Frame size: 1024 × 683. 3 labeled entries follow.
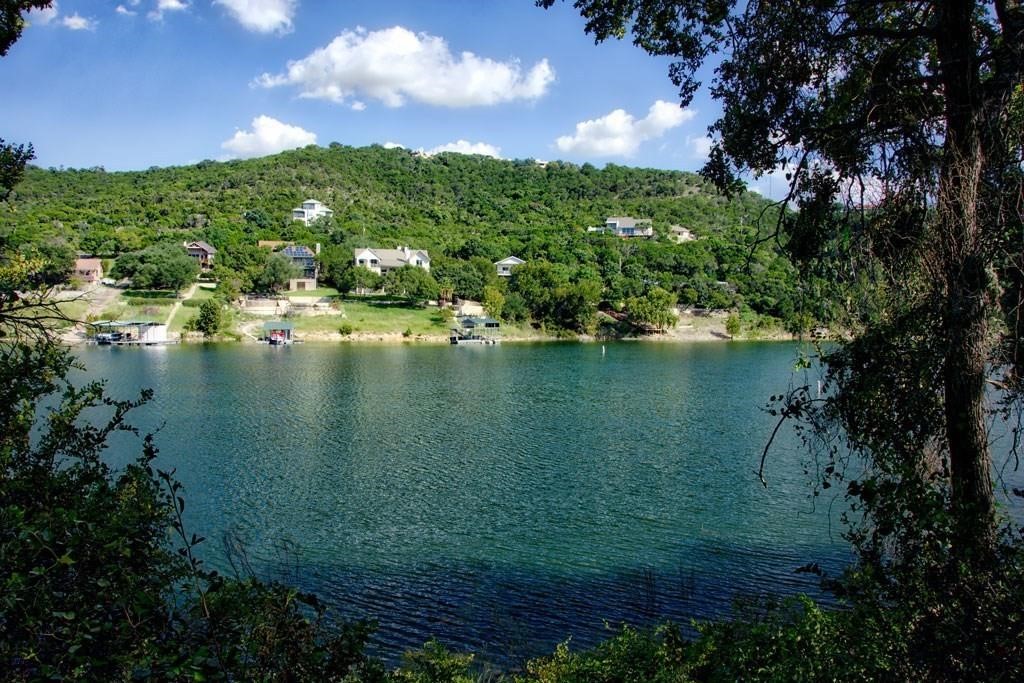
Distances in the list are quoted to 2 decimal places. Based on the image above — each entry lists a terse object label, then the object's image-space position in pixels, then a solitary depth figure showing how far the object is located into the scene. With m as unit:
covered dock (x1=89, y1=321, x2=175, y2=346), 75.62
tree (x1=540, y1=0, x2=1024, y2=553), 5.76
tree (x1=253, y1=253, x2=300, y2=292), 88.88
